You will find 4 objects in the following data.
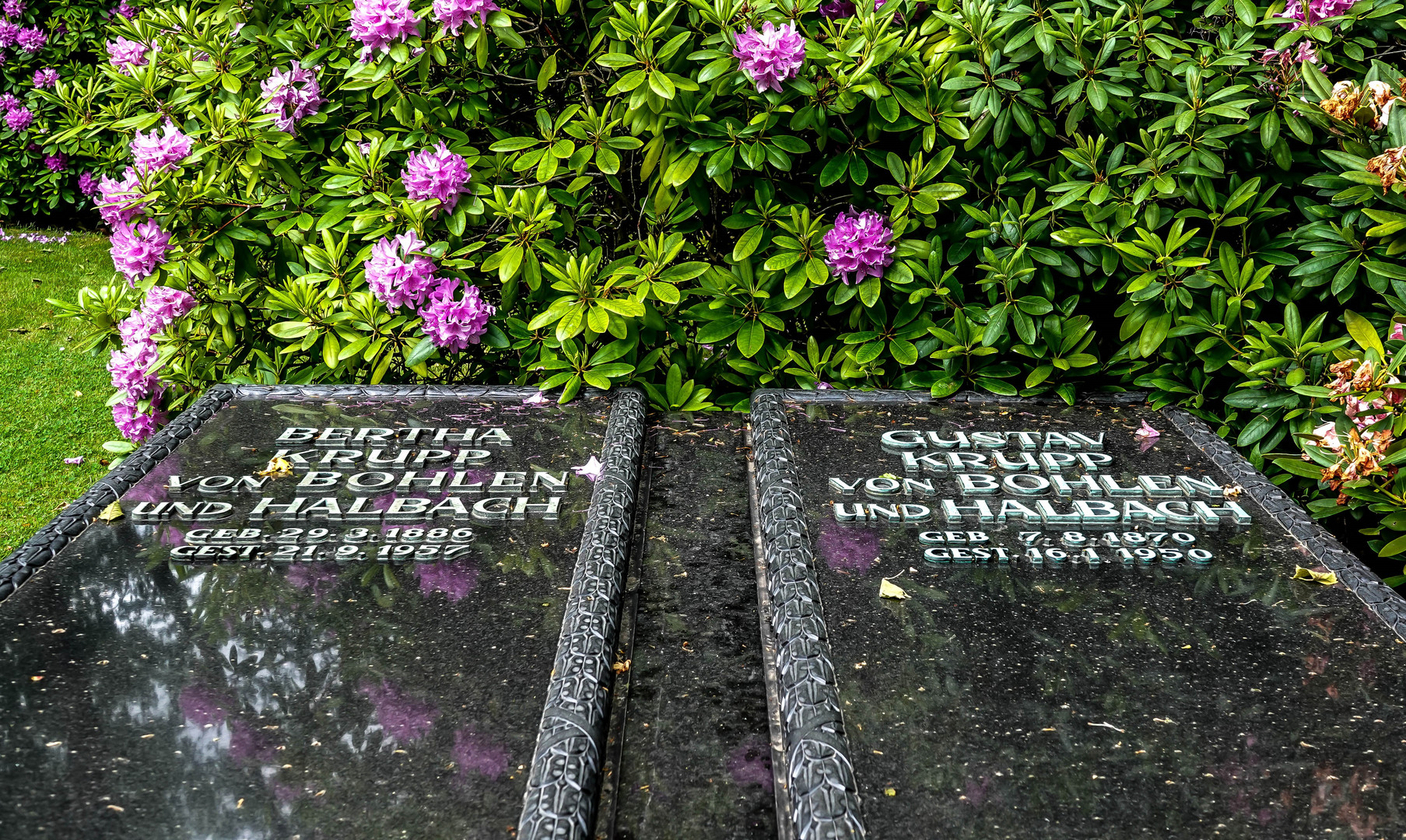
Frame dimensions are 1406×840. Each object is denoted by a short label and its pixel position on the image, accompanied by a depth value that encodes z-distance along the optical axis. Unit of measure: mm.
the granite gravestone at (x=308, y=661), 1190
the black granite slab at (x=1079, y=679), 1190
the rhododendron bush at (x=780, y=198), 2332
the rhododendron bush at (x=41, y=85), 6996
